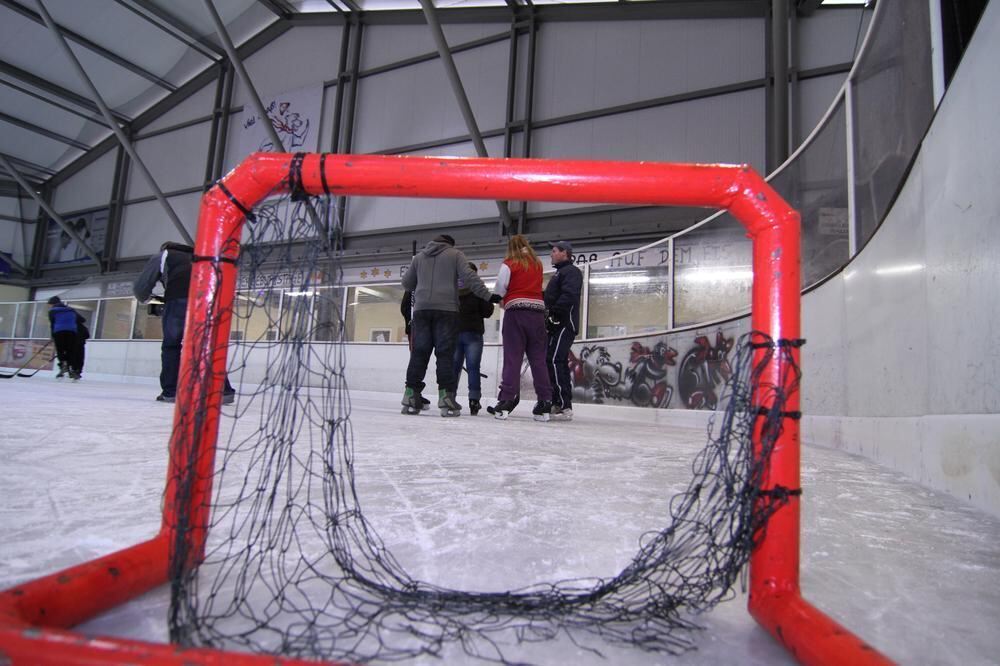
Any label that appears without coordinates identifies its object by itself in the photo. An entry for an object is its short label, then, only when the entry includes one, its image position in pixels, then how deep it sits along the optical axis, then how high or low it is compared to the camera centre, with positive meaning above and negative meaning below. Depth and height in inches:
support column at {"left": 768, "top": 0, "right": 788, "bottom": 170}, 259.8 +166.6
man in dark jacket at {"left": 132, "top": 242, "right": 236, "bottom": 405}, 162.9 +22.1
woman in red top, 167.2 +20.8
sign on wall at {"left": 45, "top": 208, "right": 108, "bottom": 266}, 591.5 +137.6
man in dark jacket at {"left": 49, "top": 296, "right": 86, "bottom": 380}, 331.3 +13.6
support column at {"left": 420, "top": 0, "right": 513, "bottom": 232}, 305.7 +184.2
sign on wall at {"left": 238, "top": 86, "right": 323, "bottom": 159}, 466.0 +221.6
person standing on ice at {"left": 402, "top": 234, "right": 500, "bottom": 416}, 152.6 +21.8
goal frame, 31.8 +7.8
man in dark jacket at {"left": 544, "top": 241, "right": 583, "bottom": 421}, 173.8 +21.9
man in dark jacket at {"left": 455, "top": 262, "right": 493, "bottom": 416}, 180.2 +14.9
